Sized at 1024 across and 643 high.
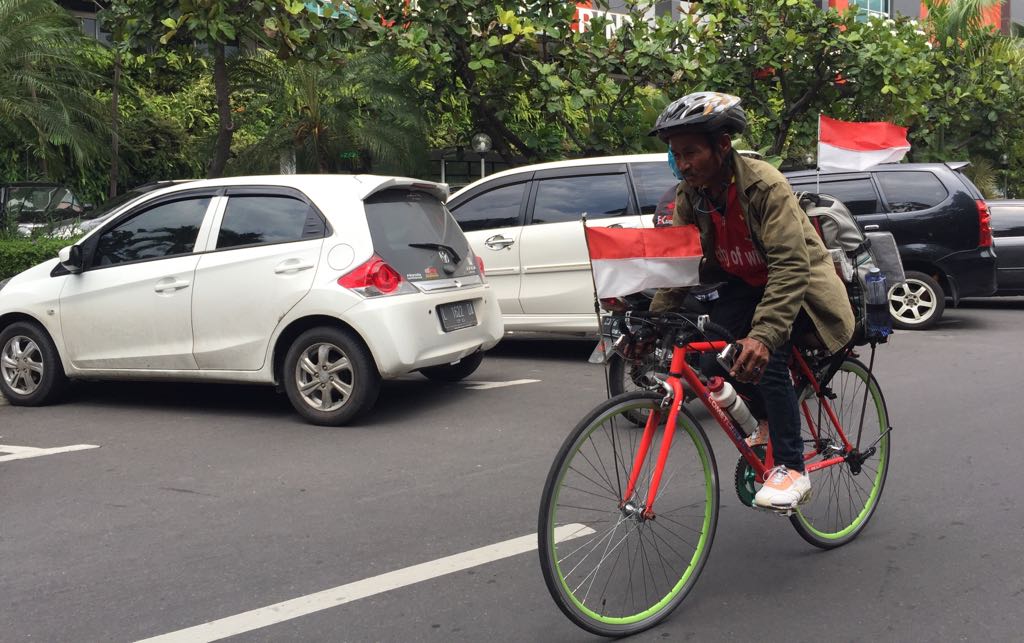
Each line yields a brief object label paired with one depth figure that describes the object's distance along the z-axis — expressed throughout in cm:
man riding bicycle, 365
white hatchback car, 697
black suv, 1188
